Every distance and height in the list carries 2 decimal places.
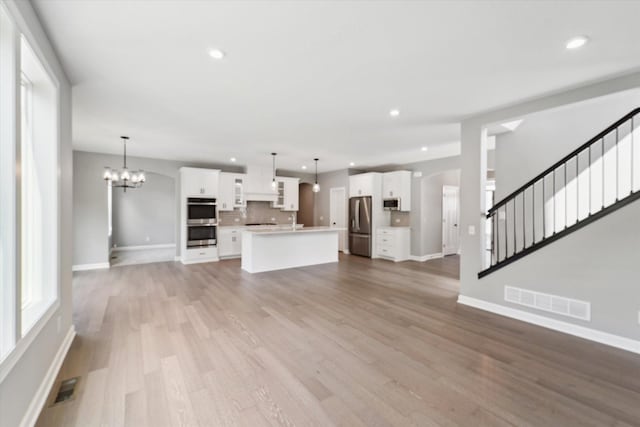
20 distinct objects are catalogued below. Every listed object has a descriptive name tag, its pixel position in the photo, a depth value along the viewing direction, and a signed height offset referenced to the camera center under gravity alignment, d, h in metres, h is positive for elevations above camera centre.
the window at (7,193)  1.46 +0.09
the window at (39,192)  2.22 +0.15
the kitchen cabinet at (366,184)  7.99 +0.81
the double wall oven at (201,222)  7.05 -0.32
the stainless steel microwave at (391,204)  7.83 +0.21
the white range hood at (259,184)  8.16 +0.81
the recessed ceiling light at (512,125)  4.26 +1.41
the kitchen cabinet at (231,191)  7.72 +0.57
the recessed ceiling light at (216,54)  2.32 +1.38
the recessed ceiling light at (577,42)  2.12 +1.38
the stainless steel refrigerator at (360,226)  8.03 -0.46
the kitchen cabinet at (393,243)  7.50 -0.91
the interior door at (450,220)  8.40 -0.27
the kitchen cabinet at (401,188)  7.71 +0.67
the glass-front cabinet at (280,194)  8.72 +0.54
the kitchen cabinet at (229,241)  7.68 -0.91
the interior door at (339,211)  8.97 -0.01
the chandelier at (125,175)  5.38 +0.72
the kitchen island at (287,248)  6.07 -0.91
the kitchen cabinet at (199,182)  7.01 +0.77
